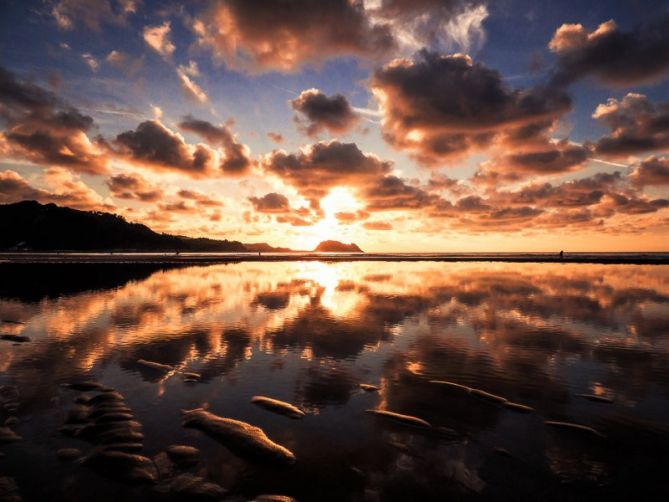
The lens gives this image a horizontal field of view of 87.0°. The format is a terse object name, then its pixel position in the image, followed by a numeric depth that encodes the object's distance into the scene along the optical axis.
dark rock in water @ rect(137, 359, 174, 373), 13.96
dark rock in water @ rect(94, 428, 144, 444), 8.66
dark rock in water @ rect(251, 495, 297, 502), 6.71
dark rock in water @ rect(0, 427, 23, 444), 8.60
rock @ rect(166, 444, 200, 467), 7.90
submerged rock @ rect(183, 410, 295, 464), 8.23
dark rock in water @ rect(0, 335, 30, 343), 17.73
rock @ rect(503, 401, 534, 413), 10.70
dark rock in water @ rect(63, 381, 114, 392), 11.95
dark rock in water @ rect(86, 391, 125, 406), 10.93
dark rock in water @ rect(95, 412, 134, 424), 9.70
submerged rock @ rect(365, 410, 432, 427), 9.84
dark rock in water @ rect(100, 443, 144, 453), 8.25
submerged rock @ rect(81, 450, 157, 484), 7.31
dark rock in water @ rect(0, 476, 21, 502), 6.68
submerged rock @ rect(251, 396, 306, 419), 10.37
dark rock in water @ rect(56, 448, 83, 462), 7.96
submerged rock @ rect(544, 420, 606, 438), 9.43
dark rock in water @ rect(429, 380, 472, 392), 12.25
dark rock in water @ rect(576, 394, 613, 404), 11.41
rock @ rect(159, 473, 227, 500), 6.82
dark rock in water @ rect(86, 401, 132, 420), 10.06
